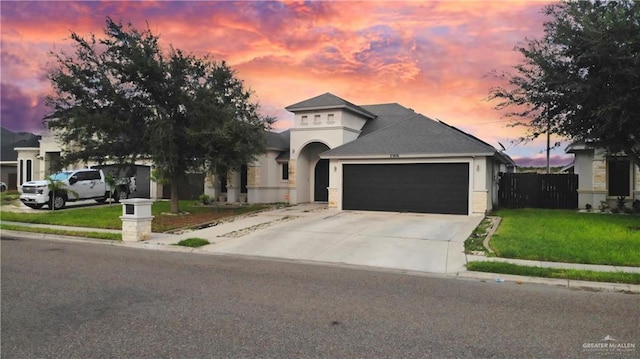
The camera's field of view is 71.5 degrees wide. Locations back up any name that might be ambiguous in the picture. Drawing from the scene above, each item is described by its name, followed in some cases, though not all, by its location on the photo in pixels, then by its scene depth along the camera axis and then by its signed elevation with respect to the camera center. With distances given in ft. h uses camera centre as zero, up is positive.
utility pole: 63.70 +7.21
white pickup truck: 74.59 -2.17
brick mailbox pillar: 44.68 -4.34
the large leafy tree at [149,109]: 62.49 +10.07
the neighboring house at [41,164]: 105.50 +3.65
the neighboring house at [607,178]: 71.51 +0.10
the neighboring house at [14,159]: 120.98 +5.31
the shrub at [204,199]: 88.22 -4.21
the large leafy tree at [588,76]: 49.52 +12.57
